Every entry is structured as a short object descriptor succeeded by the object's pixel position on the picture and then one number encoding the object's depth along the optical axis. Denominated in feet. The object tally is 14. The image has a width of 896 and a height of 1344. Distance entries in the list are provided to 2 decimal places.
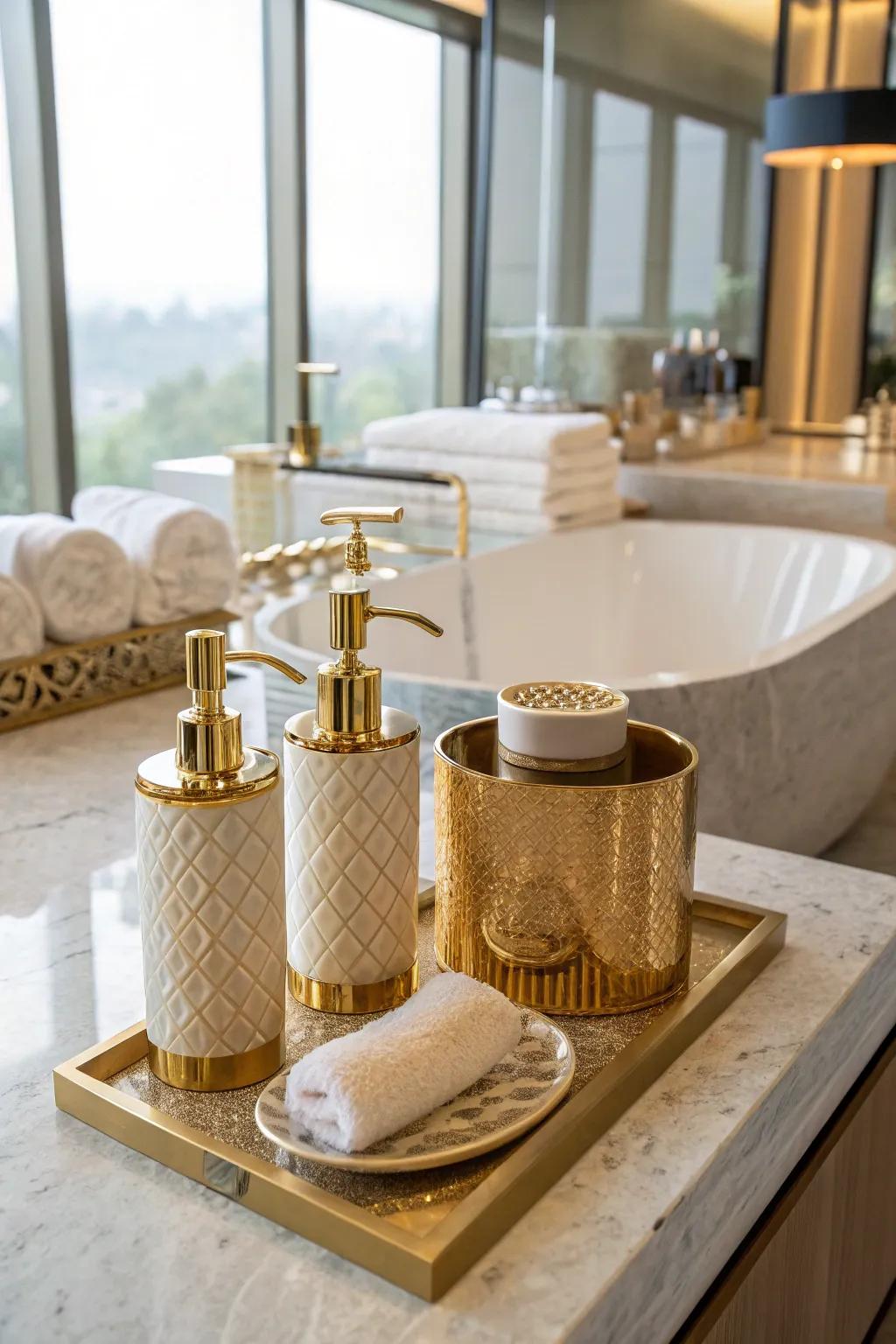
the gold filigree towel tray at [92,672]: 4.33
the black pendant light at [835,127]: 10.47
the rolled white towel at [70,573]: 4.50
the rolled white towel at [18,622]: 4.28
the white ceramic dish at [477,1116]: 1.82
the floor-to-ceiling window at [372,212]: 12.47
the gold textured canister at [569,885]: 2.20
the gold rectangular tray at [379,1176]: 1.73
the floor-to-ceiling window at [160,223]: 9.99
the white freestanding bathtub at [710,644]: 6.15
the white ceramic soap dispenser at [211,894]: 1.94
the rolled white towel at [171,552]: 4.86
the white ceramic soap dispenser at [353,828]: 2.13
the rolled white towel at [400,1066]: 1.82
